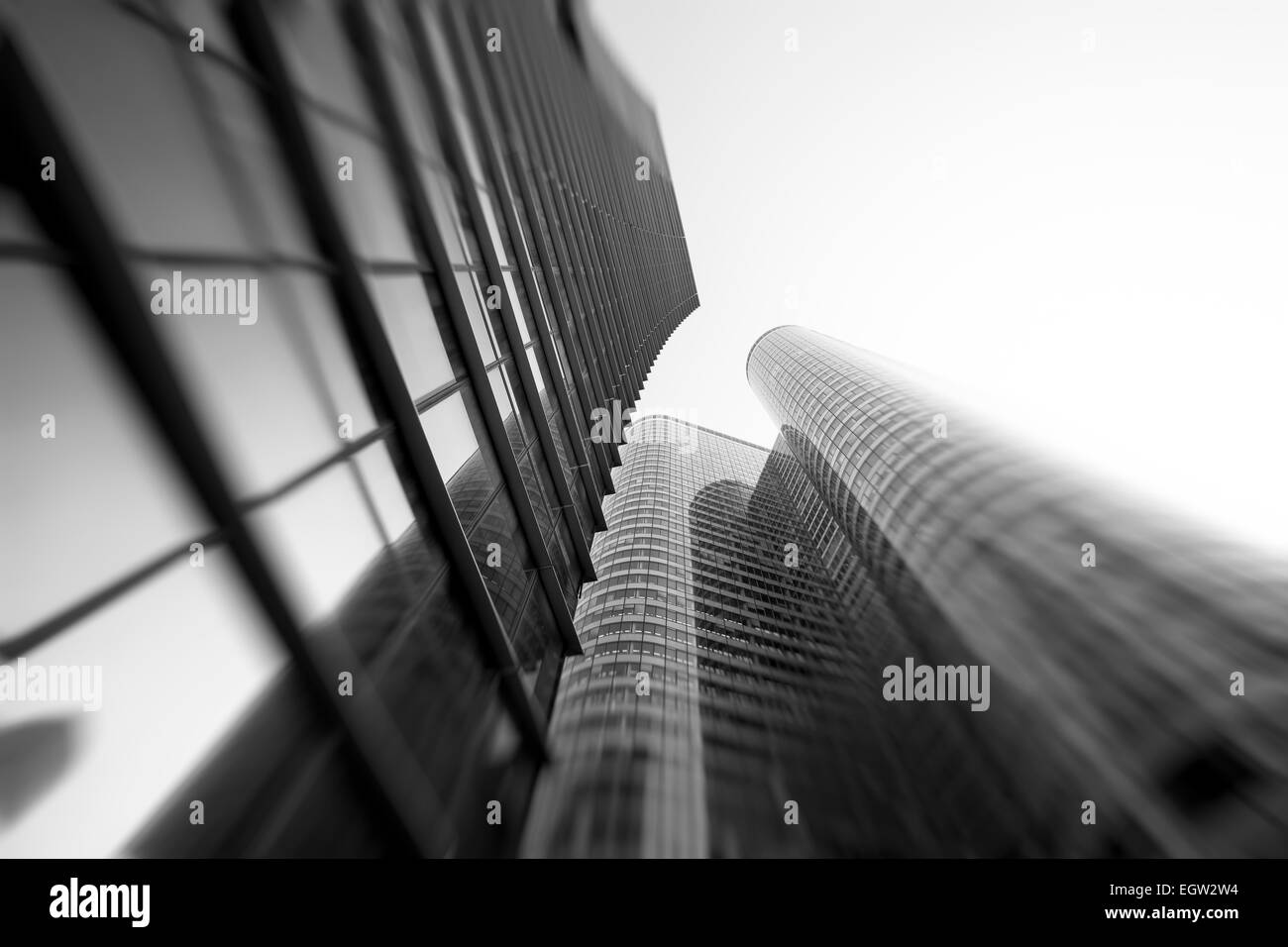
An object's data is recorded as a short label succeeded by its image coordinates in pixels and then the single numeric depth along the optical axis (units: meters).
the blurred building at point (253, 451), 3.29
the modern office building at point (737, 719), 21.49
